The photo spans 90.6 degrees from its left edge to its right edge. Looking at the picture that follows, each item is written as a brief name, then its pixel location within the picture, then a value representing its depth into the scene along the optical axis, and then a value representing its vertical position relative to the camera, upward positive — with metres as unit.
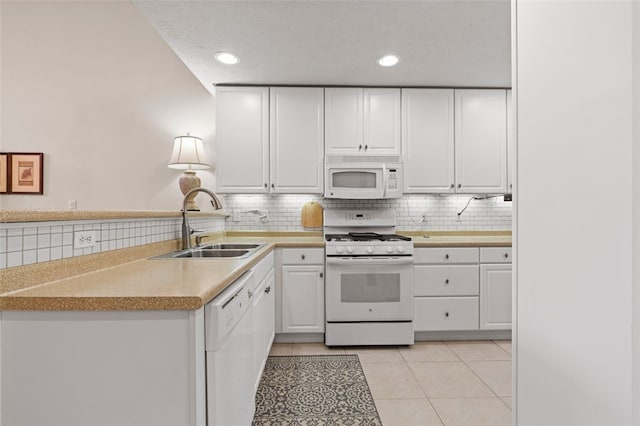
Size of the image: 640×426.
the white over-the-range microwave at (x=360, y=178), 2.94 +0.33
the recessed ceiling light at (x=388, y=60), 2.51 +1.25
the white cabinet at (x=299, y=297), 2.70 -0.71
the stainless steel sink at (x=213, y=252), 1.83 -0.26
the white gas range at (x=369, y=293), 2.64 -0.66
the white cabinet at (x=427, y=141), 3.08 +0.72
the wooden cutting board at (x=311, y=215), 3.25 -0.01
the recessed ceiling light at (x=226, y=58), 2.46 +1.23
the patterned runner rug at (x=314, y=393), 1.72 -1.11
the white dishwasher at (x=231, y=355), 0.97 -0.53
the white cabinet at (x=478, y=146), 3.09 +0.67
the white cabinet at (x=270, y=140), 2.99 +0.70
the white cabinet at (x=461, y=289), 2.74 -0.65
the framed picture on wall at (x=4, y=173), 3.47 +0.42
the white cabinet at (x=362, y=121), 3.04 +0.90
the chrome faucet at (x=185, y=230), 2.02 -0.11
